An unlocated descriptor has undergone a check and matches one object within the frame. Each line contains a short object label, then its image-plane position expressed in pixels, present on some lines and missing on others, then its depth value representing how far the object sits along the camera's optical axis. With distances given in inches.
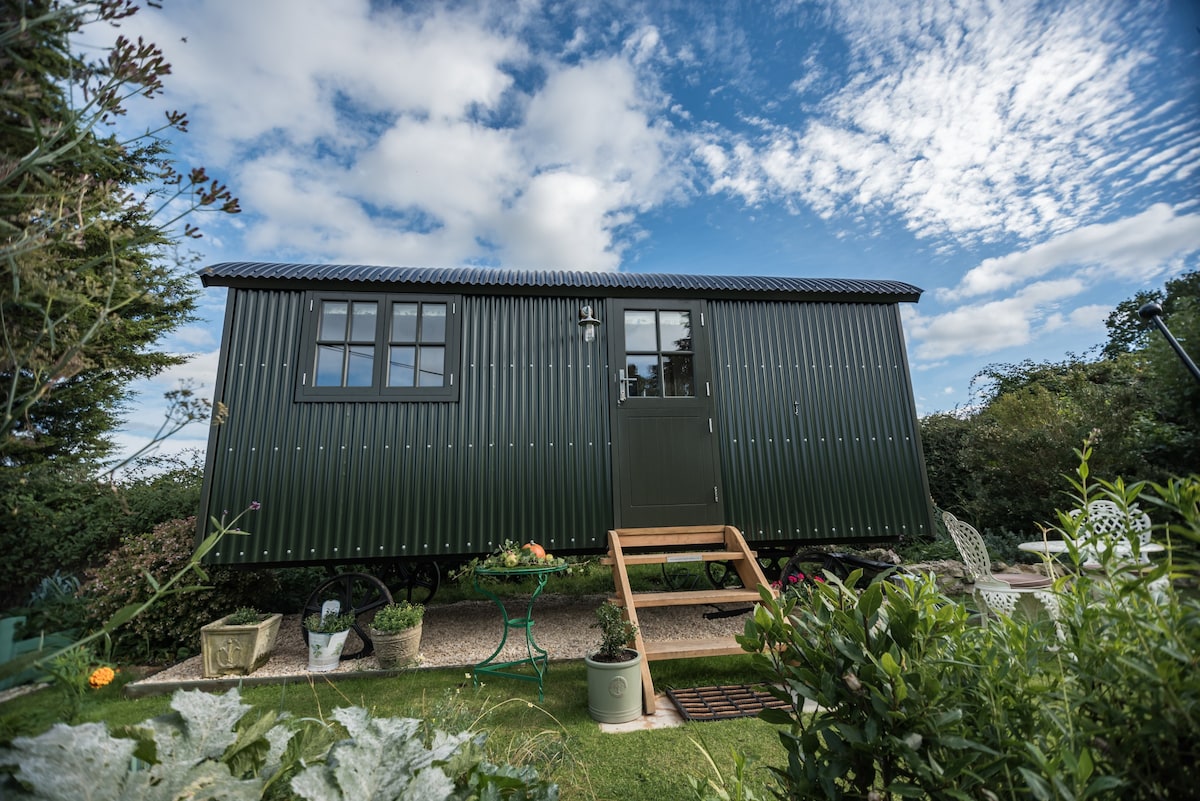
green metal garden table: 133.2
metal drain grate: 116.4
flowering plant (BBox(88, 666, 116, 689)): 123.6
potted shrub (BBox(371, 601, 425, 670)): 152.9
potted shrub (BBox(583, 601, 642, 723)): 115.8
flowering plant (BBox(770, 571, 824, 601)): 167.5
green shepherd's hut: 177.0
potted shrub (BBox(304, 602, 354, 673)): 154.8
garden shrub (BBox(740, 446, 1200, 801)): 22.7
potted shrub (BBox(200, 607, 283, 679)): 150.7
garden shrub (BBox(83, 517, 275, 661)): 167.9
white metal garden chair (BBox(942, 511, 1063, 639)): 120.6
